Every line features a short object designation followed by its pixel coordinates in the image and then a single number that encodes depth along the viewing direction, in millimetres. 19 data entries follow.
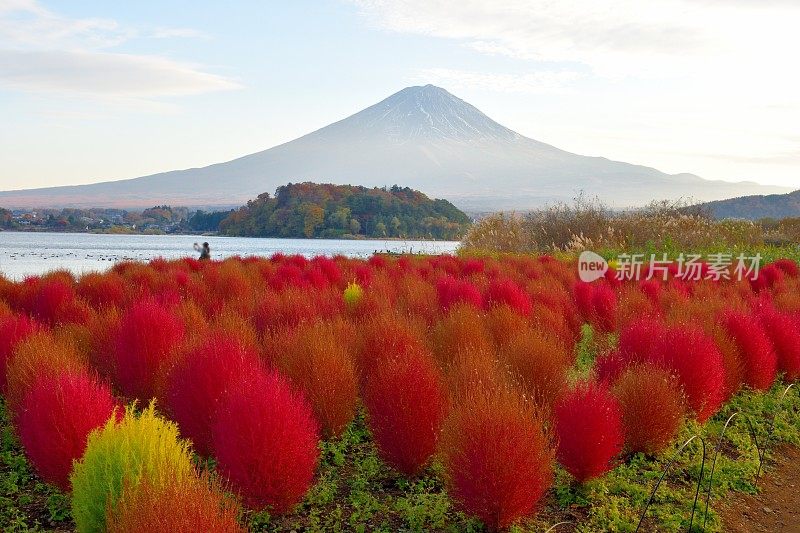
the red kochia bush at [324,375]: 5855
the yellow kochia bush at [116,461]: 3729
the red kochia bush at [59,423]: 4758
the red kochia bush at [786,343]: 8984
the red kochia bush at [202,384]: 5184
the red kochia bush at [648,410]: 5922
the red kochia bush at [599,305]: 10680
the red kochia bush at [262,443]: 4207
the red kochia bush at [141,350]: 6430
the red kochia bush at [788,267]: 16344
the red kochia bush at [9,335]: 7035
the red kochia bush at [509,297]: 9648
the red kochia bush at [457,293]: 9658
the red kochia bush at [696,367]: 6766
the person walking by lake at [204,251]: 20131
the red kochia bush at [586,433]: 5082
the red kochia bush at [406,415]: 5254
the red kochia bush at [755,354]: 8188
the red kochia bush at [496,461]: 4352
